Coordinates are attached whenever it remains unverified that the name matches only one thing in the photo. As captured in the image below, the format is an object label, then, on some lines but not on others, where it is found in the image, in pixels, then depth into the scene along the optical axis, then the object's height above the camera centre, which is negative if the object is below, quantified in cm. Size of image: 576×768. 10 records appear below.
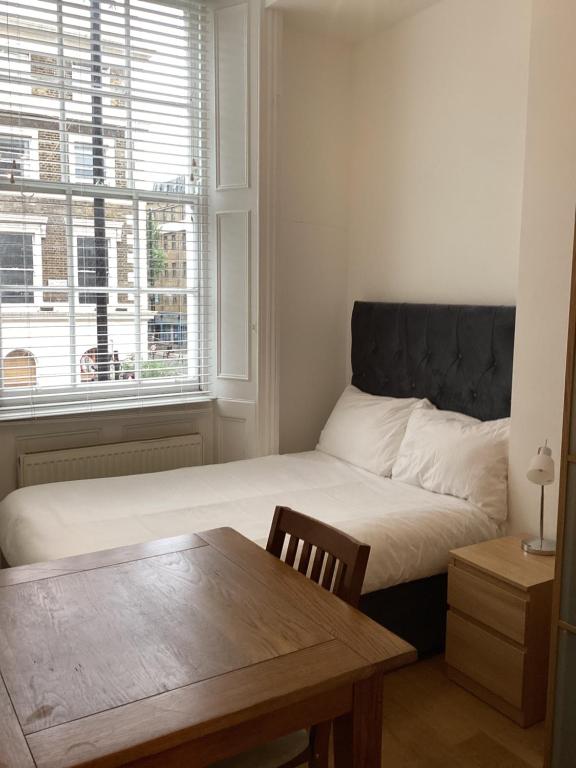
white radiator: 329 -85
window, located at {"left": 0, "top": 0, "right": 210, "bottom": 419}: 323 +42
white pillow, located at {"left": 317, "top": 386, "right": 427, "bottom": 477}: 332 -69
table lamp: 238 -62
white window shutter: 354 +36
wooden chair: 149 -68
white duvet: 248 -87
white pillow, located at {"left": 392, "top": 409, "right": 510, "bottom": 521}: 278 -69
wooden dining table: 109 -68
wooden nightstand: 226 -112
